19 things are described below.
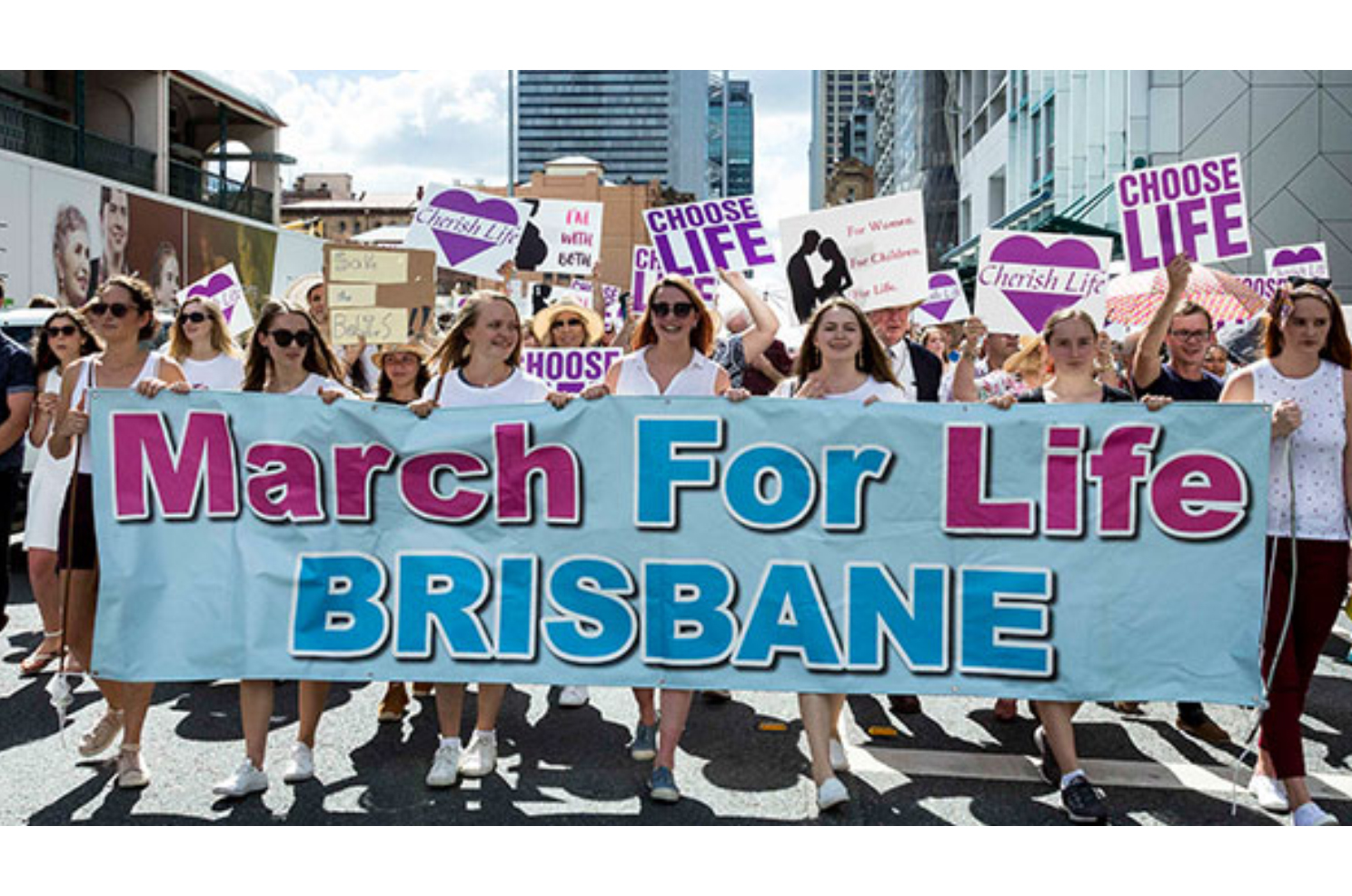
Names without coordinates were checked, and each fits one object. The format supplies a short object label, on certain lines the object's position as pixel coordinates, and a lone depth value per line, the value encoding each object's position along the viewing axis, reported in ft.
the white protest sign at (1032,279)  21.95
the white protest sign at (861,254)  20.81
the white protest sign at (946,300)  36.24
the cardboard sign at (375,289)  20.56
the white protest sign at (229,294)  27.76
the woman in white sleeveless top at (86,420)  15.37
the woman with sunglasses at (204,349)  19.10
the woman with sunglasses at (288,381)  14.79
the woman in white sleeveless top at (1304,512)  14.19
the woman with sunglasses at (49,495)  19.07
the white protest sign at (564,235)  34.42
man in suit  20.25
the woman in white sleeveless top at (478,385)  15.38
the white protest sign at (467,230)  29.35
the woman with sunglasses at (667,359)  16.06
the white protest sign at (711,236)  28.71
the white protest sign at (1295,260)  36.81
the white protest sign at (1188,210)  22.41
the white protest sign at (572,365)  26.00
